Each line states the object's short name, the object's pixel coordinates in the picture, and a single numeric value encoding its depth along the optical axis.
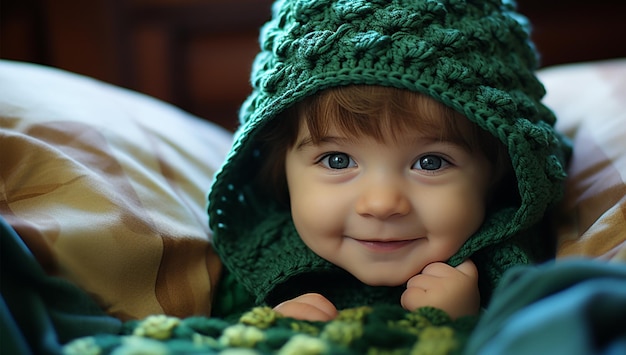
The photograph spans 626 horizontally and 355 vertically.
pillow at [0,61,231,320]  0.83
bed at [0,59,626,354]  0.63
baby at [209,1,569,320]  0.86
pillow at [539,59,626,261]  0.85
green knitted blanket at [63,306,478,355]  0.65
